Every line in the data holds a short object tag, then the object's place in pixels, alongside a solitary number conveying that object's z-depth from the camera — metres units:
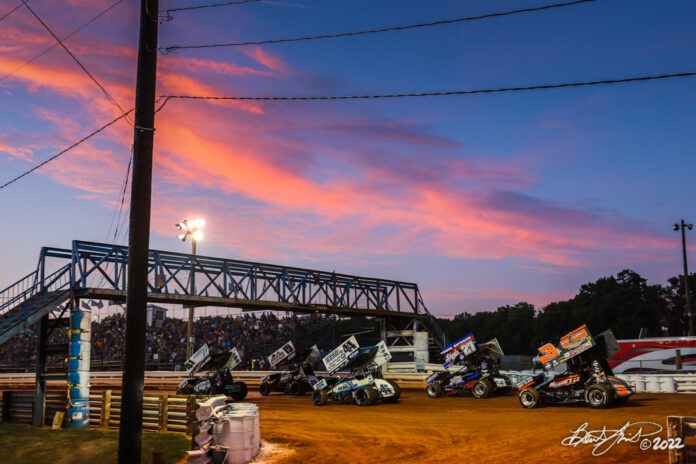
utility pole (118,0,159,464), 9.93
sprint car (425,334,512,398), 24.99
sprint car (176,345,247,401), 27.16
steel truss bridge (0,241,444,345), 21.67
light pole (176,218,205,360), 33.78
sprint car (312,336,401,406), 23.47
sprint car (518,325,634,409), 18.84
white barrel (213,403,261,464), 12.66
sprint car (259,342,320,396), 28.83
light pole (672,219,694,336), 45.63
